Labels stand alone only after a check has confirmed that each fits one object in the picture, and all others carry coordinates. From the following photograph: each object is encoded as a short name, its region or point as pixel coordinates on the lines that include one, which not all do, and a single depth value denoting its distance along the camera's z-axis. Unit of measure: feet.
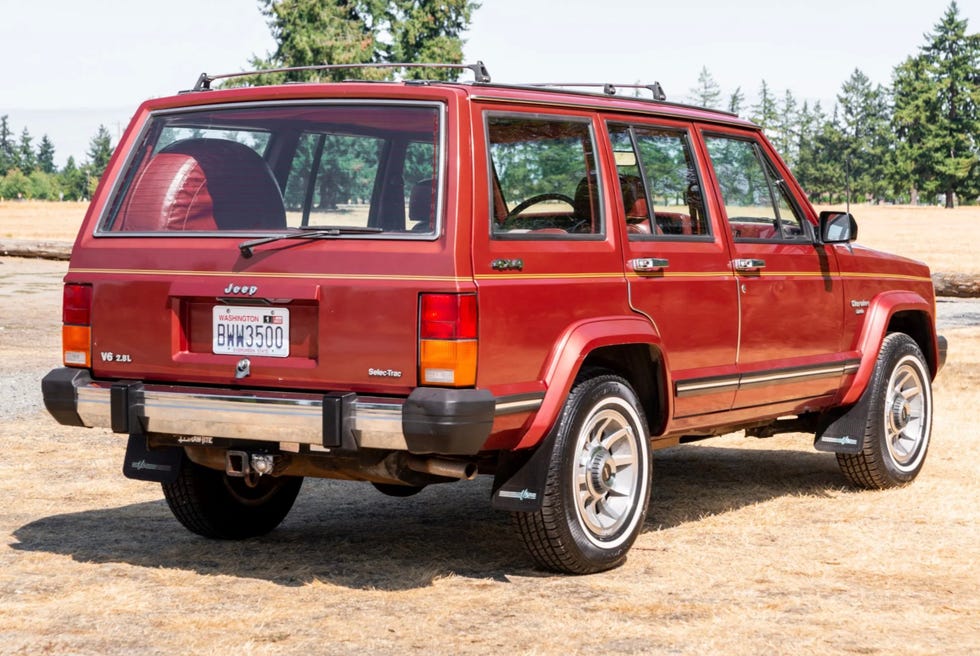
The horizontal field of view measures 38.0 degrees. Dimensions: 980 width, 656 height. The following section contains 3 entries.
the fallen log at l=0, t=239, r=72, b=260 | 105.50
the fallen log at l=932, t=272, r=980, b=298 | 67.67
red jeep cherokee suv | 17.13
